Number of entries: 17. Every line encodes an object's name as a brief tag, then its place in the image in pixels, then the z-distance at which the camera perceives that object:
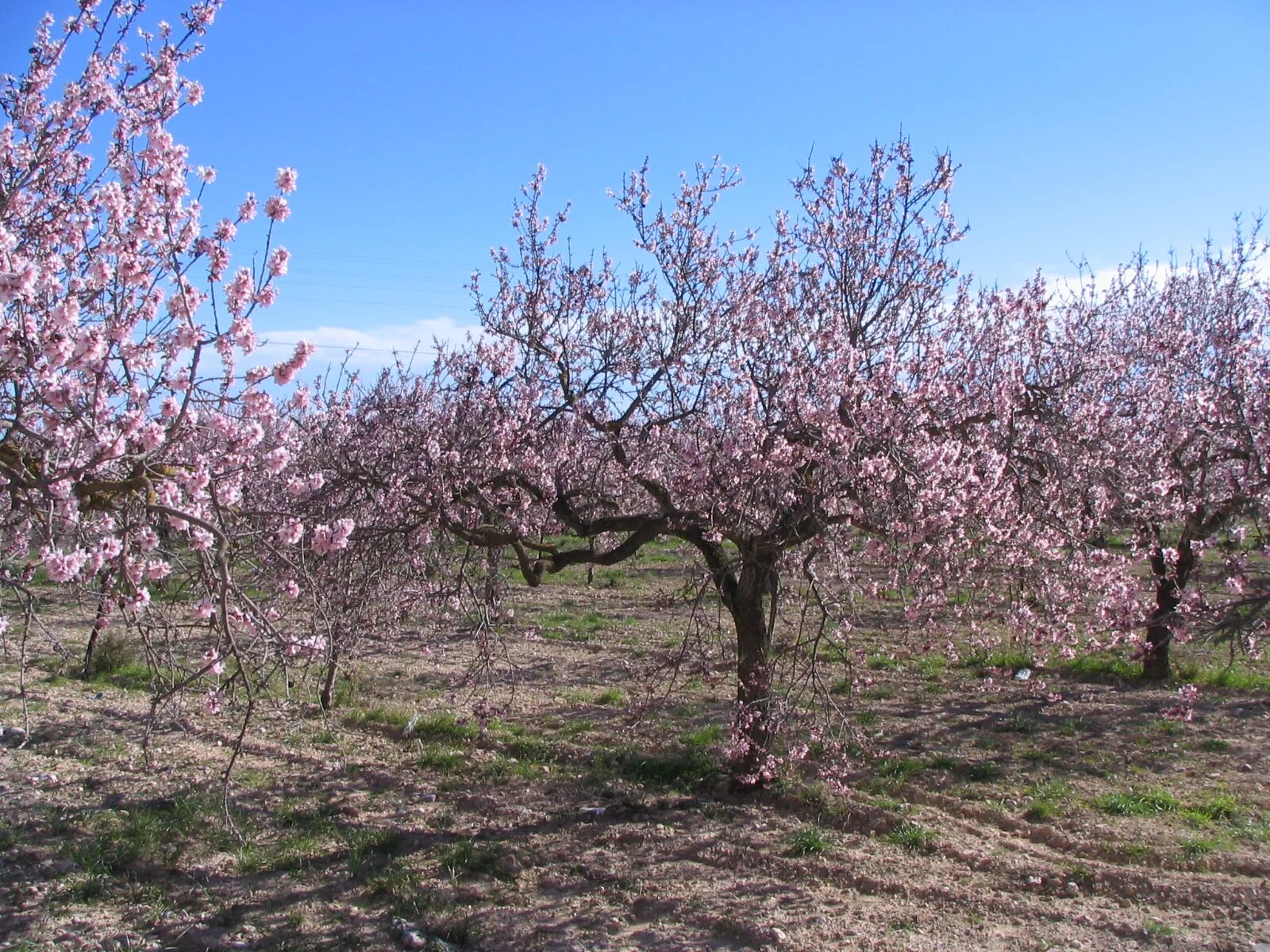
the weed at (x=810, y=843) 6.23
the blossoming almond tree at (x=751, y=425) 5.76
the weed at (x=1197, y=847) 5.96
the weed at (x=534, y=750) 8.48
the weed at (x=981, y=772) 7.57
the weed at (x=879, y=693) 10.14
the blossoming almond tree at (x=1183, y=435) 6.17
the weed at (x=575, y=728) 9.13
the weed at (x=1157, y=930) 5.02
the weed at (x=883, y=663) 11.69
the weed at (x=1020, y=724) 8.94
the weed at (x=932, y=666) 11.29
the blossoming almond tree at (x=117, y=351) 3.61
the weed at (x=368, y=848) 6.24
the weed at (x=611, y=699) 10.26
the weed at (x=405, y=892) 5.59
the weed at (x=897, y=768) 7.62
